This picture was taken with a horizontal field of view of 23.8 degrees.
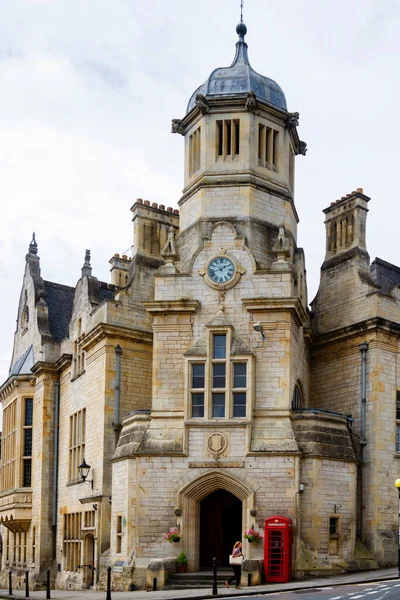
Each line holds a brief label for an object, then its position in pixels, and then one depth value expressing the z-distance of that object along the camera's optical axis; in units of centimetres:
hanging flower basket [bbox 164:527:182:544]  3094
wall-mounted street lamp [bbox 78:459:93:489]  3522
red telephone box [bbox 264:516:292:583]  2930
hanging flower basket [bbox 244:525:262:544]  3033
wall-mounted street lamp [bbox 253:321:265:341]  3197
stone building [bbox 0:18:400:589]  3136
